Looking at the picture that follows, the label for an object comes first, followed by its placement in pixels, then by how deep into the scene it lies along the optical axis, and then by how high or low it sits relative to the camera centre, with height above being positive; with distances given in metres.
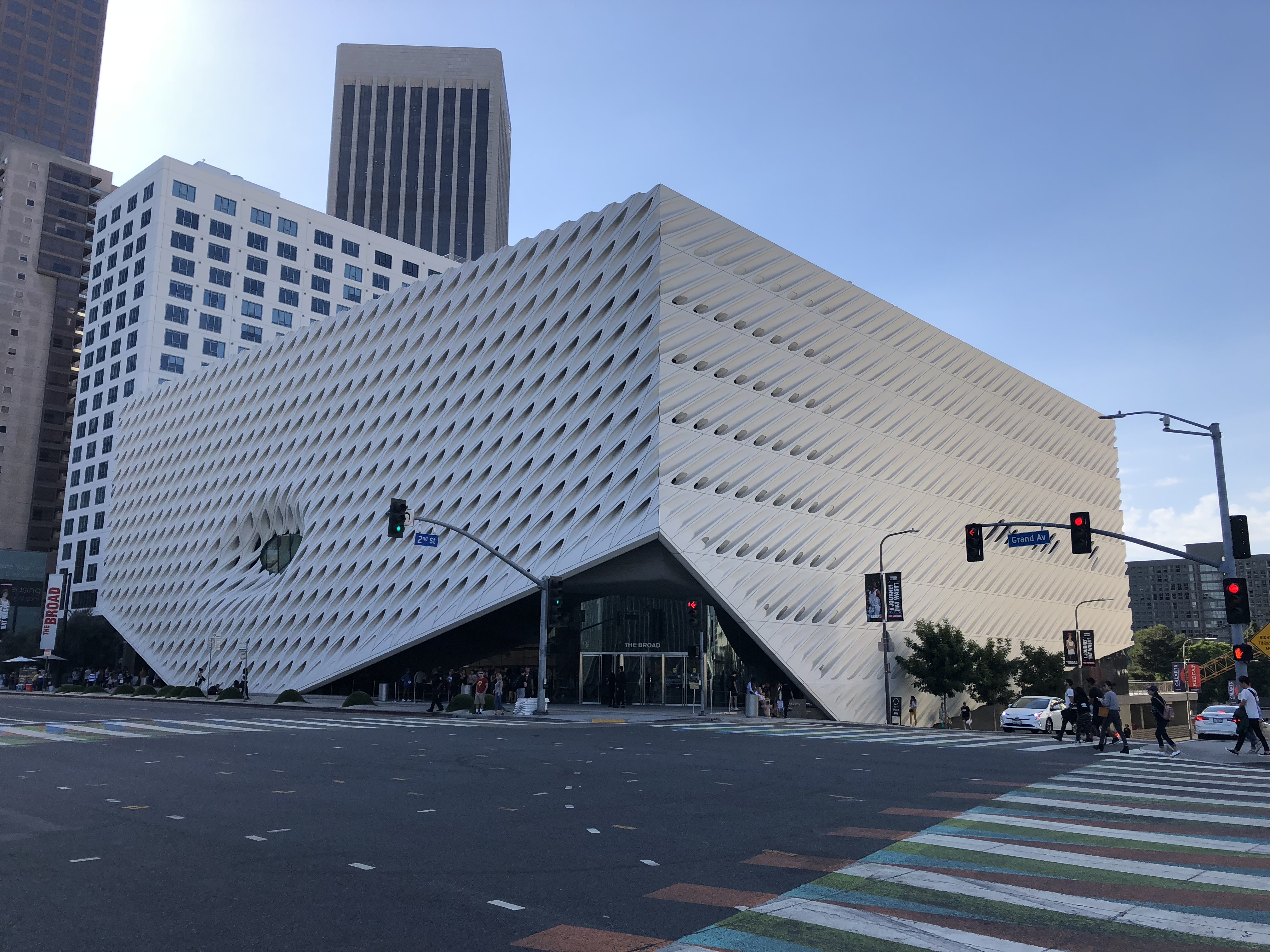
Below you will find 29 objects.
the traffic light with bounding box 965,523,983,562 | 27.75 +3.19
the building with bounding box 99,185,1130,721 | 39.59 +8.71
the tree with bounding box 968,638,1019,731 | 48.53 -1.57
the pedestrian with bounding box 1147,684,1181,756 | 23.09 -1.88
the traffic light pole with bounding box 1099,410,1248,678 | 24.44 +4.05
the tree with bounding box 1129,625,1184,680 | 119.50 -0.93
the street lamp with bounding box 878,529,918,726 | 38.44 -0.61
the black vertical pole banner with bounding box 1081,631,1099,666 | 63.12 -0.27
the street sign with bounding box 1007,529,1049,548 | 30.88 +3.68
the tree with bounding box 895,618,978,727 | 46.62 -0.84
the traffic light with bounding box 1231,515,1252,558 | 22.94 +2.79
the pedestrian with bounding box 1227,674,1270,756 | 21.94 -1.62
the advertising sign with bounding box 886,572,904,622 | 40.83 +2.02
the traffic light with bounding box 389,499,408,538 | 27.42 +3.82
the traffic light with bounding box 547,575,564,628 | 33.09 +1.63
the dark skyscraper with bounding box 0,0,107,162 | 145.00 +93.12
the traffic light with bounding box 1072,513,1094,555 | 23.97 +2.93
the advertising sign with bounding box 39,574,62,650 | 65.06 +2.15
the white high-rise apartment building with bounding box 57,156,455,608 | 81.50 +33.29
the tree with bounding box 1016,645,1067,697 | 52.94 -1.62
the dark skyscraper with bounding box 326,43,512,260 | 151.12 +83.32
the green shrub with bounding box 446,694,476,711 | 37.53 -2.38
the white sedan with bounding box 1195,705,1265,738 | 35.62 -3.01
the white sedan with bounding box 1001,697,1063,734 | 32.88 -2.55
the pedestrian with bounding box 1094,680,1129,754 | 23.19 -1.78
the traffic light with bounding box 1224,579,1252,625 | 22.83 +1.10
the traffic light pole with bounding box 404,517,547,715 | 34.59 -0.38
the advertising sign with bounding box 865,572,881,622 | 40.72 +2.18
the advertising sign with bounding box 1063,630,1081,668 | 60.41 -0.24
